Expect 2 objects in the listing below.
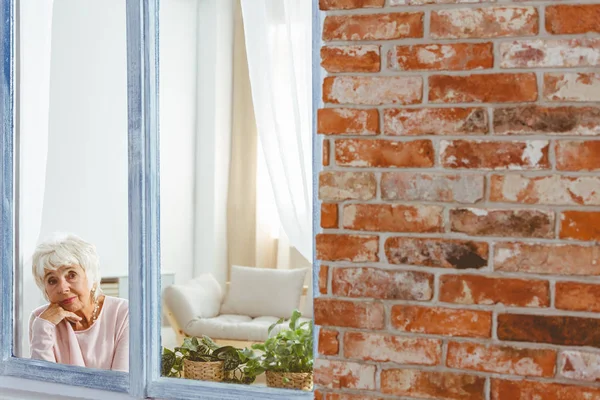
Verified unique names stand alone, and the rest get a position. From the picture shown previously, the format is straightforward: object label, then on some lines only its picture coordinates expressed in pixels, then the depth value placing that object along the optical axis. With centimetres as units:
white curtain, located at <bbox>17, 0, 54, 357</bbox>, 257
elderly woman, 245
